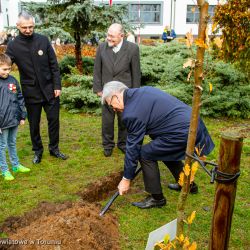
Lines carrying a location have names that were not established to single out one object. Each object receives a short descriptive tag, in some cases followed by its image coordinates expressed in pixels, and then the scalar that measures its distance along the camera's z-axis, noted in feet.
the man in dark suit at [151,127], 11.51
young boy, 14.83
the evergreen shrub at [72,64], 35.51
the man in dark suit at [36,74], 16.02
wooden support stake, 6.68
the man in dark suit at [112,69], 18.13
